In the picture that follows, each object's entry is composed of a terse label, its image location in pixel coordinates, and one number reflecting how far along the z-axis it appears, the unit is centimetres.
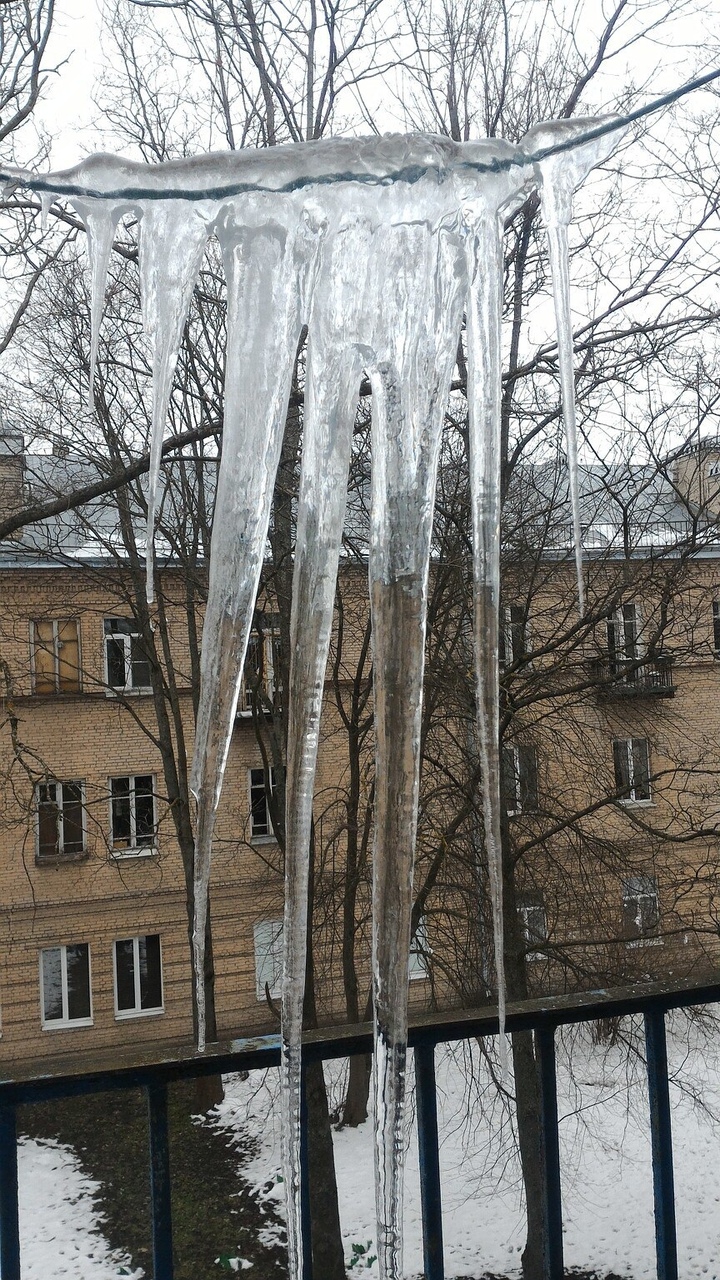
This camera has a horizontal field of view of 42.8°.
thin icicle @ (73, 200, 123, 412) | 113
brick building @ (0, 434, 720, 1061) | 774
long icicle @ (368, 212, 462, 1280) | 111
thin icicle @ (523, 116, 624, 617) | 112
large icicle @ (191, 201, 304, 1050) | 115
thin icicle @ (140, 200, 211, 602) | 116
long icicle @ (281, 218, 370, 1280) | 110
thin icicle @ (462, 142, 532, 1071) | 112
